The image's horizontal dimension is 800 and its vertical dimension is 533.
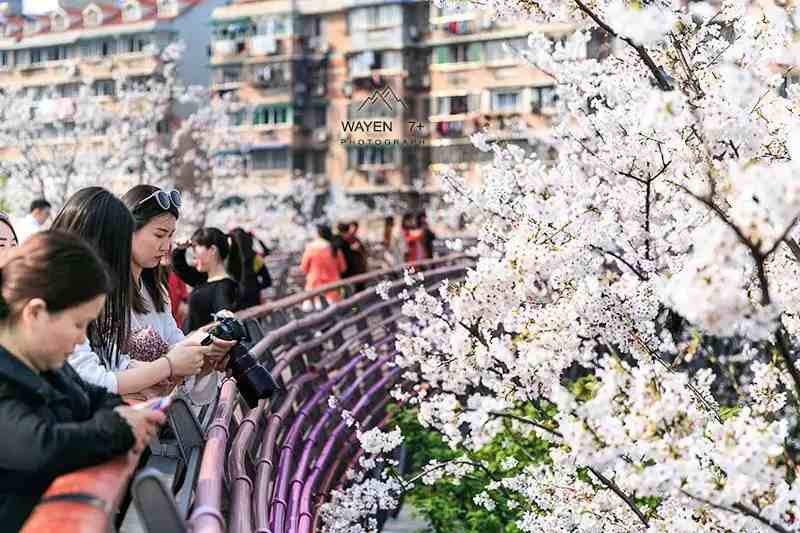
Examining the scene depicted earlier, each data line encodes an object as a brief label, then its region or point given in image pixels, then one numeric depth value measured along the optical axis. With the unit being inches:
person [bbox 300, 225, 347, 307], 574.9
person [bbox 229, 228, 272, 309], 414.3
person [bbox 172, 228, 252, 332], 289.0
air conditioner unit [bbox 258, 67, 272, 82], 2763.3
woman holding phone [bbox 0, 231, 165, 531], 108.7
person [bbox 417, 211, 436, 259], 781.3
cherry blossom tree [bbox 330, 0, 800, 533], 132.8
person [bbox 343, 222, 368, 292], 645.9
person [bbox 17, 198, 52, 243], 484.7
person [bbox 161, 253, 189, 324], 419.8
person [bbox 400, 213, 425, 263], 774.5
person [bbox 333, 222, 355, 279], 633.6
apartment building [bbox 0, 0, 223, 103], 2704.2
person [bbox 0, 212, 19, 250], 203.6
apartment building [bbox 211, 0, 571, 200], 2481.5
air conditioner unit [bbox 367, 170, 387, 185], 2578.7
